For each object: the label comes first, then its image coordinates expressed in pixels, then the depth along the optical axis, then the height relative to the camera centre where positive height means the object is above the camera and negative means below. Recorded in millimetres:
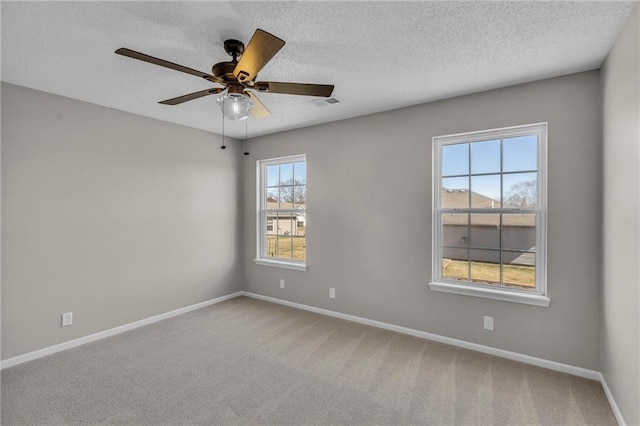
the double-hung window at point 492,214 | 2789 -19
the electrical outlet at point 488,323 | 2932 -1061
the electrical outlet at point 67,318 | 3071 -1093
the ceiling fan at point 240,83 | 1683 +805
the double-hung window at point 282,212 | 4430 -21
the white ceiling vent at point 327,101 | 3178 +1152
